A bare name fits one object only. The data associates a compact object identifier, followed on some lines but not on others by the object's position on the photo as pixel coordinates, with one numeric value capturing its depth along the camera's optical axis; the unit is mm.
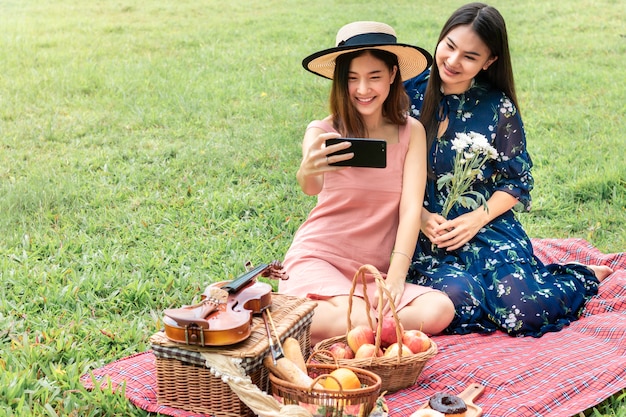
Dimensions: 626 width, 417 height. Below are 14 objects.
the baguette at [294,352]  3184
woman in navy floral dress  4172
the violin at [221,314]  3057
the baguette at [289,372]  3002
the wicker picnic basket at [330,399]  2891
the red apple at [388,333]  3582
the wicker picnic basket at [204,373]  3109
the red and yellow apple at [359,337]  3529
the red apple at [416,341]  3527
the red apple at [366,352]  3400
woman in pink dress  3910
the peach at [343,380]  3035
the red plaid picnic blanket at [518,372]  3369
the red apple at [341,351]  3482
